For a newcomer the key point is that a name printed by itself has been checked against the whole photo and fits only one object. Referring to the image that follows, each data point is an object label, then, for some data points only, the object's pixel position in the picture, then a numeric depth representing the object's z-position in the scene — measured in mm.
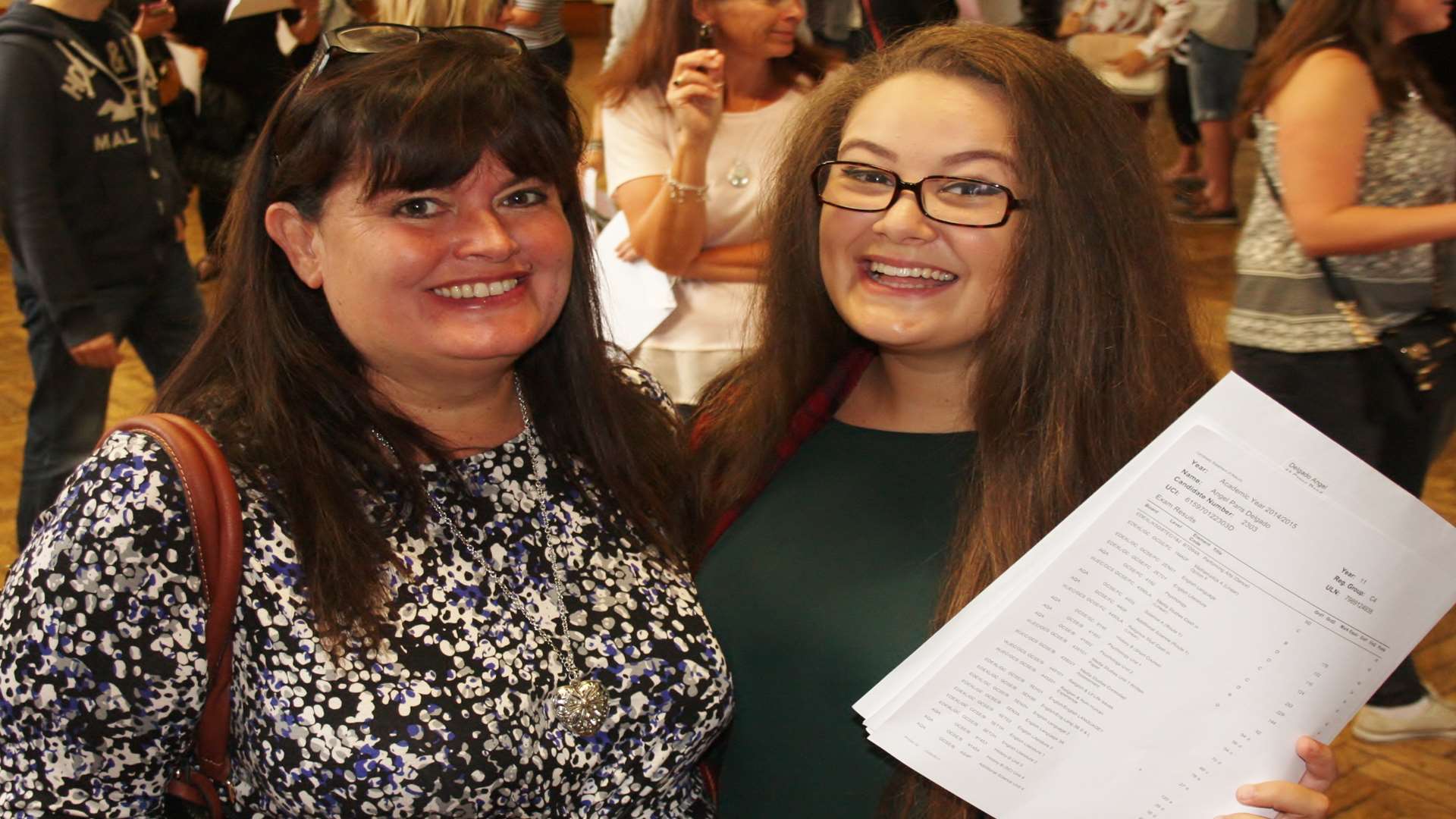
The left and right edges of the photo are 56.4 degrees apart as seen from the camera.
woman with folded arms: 2896
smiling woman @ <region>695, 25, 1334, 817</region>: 1671
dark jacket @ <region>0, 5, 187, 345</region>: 3477
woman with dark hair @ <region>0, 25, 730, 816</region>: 1469
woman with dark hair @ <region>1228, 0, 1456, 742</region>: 2742
